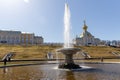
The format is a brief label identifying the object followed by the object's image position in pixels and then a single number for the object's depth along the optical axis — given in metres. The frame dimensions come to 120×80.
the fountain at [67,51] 10.20
